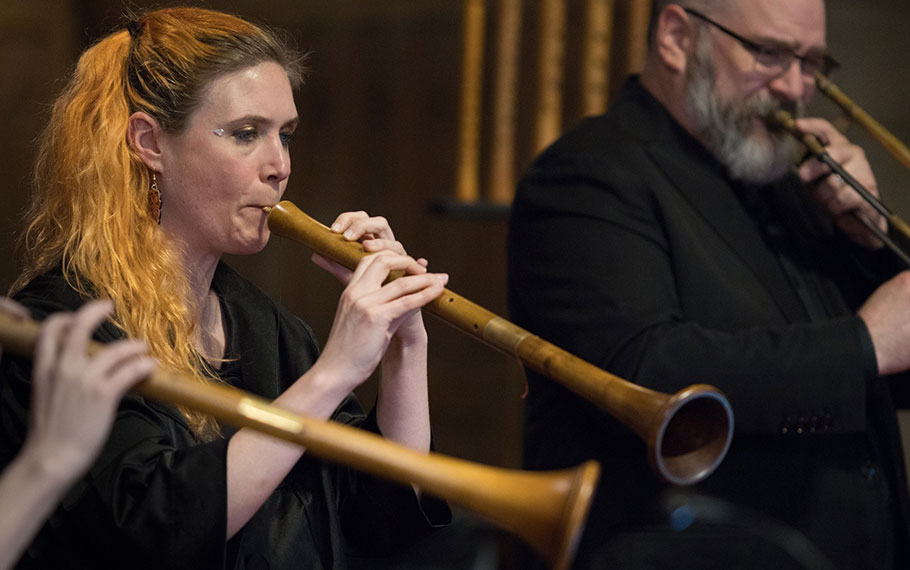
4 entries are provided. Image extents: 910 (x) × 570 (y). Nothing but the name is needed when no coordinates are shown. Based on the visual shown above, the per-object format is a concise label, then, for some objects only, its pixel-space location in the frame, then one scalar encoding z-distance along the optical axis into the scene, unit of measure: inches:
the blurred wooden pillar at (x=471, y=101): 295.4
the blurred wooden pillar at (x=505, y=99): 302.5
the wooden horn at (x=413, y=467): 104.0
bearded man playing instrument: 180.9
